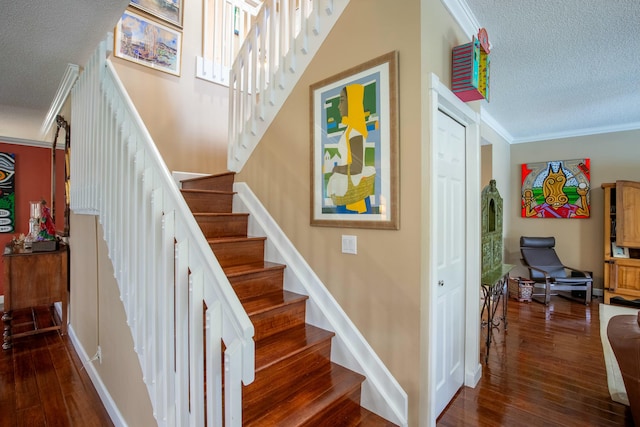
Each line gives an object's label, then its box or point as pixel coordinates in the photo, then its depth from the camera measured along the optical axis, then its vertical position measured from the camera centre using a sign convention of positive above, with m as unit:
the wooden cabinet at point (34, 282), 2.96 -0.71
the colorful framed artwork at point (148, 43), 2.98 +1.77
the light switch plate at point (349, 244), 1.96 -0.20
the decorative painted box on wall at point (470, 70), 1.90 +0.94
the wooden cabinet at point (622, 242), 4.45 -0.43
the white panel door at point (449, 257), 1.95 -0.30
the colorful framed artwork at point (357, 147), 1.77 +0.43
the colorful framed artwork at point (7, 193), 4.12 +0.29
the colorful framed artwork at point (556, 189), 5.13 +0.44
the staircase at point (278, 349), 1.56 -0.80
